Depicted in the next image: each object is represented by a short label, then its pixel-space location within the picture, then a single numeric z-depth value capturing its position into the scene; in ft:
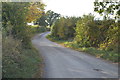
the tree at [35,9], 67.76
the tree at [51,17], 267.80
